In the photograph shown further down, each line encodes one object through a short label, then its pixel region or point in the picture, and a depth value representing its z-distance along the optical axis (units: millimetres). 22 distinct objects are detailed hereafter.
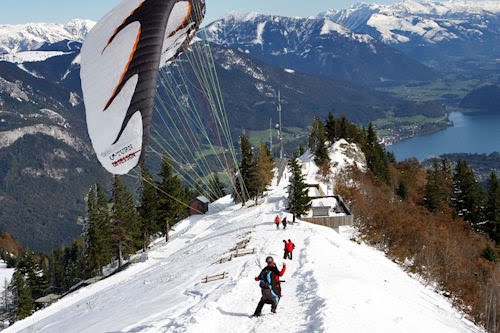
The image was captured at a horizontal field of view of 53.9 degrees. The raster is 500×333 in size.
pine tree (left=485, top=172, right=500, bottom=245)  62181
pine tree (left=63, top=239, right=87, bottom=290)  72800
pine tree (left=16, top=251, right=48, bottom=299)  71438
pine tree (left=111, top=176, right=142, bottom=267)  57709
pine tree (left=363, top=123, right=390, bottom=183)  73438
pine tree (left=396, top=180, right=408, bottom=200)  72000
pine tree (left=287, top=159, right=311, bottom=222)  42250
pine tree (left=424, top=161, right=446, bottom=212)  65312
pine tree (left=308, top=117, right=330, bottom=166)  67688
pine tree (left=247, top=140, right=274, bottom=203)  58906
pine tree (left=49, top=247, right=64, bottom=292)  79250
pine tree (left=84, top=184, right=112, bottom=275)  61812
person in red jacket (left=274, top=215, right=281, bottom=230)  35669
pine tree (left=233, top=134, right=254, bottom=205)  61634
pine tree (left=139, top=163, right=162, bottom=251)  58219
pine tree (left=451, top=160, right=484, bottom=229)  65688
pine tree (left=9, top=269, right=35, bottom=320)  63031
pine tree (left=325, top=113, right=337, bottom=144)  79938
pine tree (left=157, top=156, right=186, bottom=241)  56062
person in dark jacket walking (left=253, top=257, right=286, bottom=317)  14469
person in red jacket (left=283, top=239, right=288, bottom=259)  23422
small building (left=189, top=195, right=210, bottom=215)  70000
